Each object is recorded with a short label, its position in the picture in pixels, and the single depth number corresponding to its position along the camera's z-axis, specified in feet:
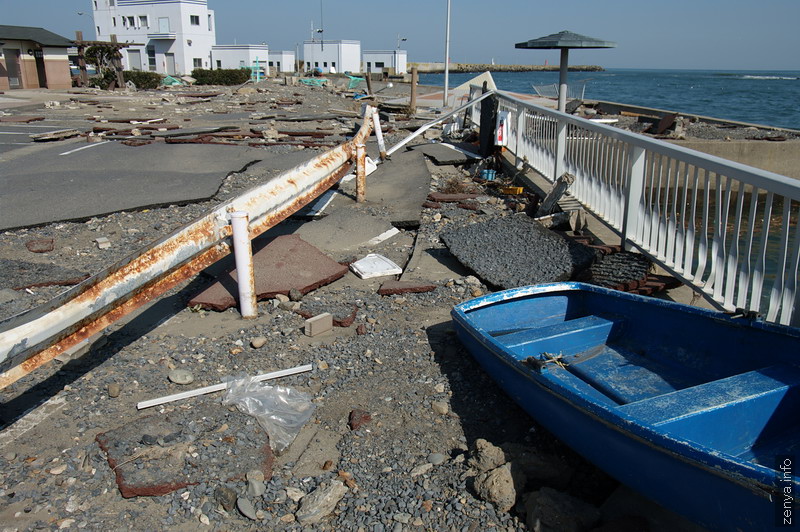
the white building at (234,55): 241.14
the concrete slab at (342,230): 23.79
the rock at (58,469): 11.08
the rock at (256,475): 11.07
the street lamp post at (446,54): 92.04
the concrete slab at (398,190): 26.99
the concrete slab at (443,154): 38.93
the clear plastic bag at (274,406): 12.40
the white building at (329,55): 311.06
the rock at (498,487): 10.28
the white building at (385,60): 346.54
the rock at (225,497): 10.40
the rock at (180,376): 14.08
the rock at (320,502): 10.18
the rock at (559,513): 9.64
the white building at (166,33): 226.79
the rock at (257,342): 15.76
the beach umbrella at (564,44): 33.24
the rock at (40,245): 22.35
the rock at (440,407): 13.21
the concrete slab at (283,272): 18.24
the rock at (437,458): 11.62
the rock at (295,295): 18.48
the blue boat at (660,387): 8.31
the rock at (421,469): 11.28
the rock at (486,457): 10.96
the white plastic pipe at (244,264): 16.38
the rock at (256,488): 10.73
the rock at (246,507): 10.26
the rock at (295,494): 10.74
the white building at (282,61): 293.84
